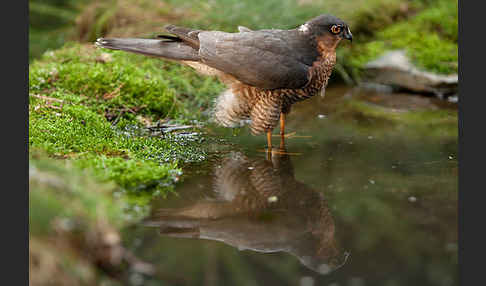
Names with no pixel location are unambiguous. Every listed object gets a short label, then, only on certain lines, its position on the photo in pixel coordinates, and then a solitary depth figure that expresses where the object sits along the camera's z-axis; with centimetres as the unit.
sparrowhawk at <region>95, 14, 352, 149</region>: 898
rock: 1332
